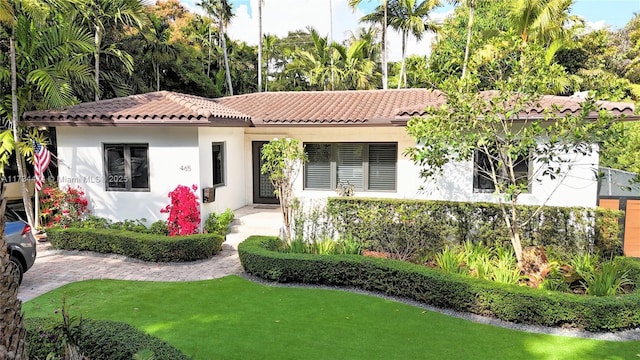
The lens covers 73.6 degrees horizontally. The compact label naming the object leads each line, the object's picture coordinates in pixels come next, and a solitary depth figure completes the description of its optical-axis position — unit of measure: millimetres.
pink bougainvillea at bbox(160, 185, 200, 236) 11086
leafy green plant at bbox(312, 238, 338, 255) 9227
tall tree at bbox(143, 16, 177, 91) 22891
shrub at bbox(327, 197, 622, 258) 8844
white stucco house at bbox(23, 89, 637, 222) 10844
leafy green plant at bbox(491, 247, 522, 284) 7547
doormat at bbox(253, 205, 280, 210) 14996
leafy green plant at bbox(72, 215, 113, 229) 11948
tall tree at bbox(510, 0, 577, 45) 19922
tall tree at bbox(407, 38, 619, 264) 7285
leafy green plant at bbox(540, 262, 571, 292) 7449
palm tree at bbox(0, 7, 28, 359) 3092
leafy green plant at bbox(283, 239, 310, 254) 9258
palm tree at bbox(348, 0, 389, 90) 25511
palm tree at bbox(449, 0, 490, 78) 20000
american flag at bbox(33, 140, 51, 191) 11875
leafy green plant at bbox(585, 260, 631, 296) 7086
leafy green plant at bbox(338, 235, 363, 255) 9273
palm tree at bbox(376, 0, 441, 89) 25062
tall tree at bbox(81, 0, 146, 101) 15359
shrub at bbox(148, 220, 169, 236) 11553
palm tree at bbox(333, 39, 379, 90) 28506
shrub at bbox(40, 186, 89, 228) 12125
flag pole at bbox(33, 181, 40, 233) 12211
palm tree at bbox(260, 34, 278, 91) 37844
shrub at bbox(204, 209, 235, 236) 12023
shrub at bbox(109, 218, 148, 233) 11727
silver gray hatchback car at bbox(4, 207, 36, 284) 8227
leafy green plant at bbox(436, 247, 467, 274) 8086
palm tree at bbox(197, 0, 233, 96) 29359
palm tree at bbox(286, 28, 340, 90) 29141
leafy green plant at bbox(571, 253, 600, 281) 7578
